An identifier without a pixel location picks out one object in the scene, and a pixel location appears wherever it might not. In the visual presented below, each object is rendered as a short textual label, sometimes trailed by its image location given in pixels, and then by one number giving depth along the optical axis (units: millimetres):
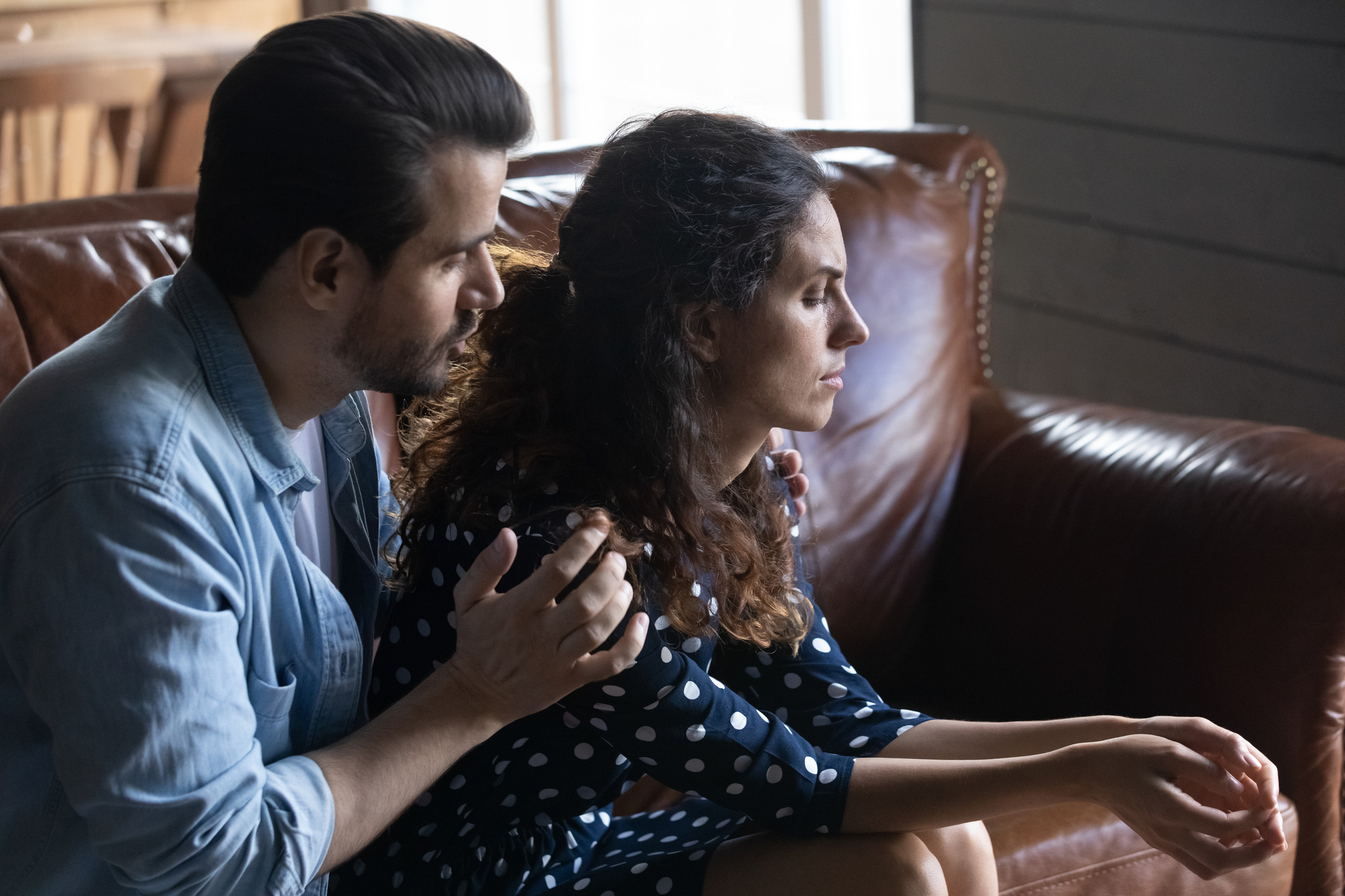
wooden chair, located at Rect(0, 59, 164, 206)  6661
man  2244
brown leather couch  2745
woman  2458
